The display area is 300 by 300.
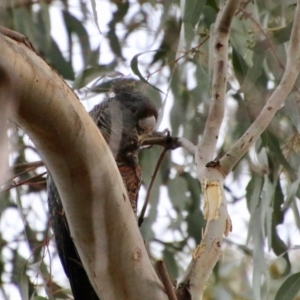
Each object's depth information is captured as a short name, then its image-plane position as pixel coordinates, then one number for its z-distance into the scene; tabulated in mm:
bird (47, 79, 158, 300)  10046
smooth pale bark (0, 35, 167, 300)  9727
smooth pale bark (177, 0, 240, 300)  9864
